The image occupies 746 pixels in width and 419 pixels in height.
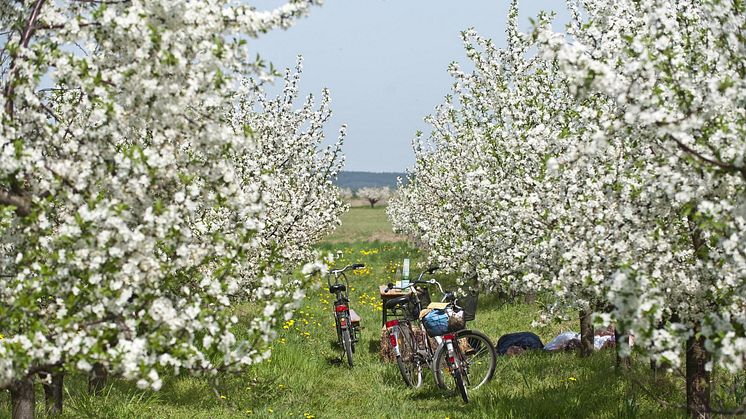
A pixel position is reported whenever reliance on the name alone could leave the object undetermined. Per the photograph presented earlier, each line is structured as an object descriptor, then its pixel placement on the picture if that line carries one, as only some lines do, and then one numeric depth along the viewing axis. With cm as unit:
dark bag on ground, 2412
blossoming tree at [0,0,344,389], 913
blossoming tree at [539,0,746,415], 887
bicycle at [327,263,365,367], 2320
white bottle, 3216
